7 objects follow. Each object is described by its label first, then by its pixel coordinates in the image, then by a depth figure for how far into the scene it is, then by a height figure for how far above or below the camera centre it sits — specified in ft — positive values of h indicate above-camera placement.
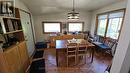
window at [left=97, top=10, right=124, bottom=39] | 7.44 +1.12
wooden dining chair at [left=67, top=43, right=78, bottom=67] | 6.12 -2.24
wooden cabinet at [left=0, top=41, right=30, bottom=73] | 3.46 -2.21
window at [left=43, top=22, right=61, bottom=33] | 11.43 +0.74
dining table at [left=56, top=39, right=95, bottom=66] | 6.00 -1.79
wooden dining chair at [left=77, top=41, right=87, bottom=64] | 6.23 -2.18
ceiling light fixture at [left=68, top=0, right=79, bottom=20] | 6.03 +1.66
